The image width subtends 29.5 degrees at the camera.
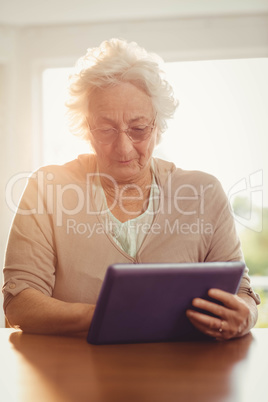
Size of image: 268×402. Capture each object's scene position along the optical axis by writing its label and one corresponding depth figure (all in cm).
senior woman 165
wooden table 96
